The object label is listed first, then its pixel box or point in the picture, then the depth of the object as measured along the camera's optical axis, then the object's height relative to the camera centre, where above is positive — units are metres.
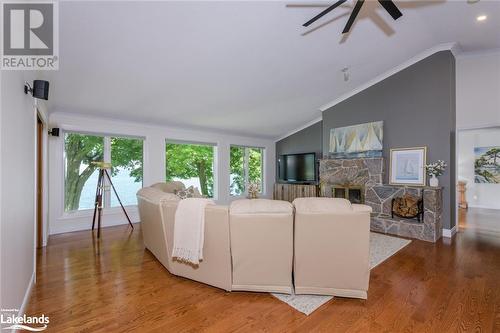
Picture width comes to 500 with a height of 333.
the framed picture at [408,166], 4.45 +0.01
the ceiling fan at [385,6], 2.06 +1.48
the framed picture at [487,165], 6.42 +0.04
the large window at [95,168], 4.68 -0.01
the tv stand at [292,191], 6.79 -0.75
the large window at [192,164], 6.17 +0.08
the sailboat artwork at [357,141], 5.03 +0.61
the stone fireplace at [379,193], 4.07 -0.53
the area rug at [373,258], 2.08 -1.27
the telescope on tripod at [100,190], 4.48 -0.46
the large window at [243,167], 7.54 +0.00
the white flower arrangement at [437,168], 4.19 -0.03
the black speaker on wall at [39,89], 2.26 +0.77
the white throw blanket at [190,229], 2.27 -0.62
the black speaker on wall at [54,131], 4.15 +0.65
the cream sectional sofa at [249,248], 2.16 -0.78
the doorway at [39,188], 3.66 -0.33
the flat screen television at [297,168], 6.94 -0.04
